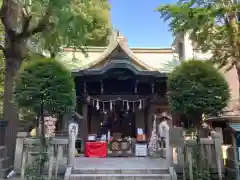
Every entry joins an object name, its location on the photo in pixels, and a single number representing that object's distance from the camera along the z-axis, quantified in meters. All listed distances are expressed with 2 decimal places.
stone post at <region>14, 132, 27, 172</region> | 5.67
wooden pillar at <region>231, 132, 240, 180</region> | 4.84
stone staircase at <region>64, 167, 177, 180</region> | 5.32
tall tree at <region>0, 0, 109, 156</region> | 5.93
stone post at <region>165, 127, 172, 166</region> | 5.71
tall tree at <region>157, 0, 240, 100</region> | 6.87
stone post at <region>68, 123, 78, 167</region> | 5.66
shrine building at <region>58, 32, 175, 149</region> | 8.75
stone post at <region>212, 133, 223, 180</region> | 5.25
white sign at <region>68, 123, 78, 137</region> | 6.01
